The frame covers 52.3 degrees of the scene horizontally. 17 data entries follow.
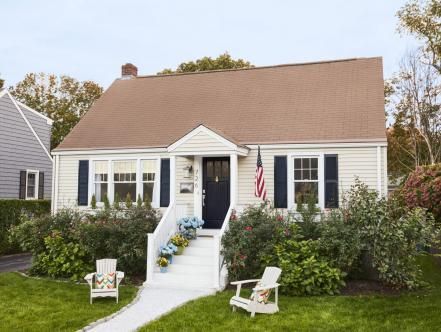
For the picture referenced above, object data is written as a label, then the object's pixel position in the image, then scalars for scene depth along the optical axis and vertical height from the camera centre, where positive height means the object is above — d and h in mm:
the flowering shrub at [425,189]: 12781 +164
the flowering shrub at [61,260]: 11484 -1774
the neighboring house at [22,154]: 18469 +1661
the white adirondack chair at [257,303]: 8016 -1973
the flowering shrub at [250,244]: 10328 -1164
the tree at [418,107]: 24234 +4914
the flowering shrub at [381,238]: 9648 -955
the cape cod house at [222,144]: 12719 +1504
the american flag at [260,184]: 12570 +270
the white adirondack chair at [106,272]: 8984 -1716
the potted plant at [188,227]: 12484 -945
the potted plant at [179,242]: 11914 -1307
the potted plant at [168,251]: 11240 -1466
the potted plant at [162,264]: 10961 -1738
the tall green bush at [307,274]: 9555 -1722
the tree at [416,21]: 16891 +7021
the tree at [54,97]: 33156 +7105
